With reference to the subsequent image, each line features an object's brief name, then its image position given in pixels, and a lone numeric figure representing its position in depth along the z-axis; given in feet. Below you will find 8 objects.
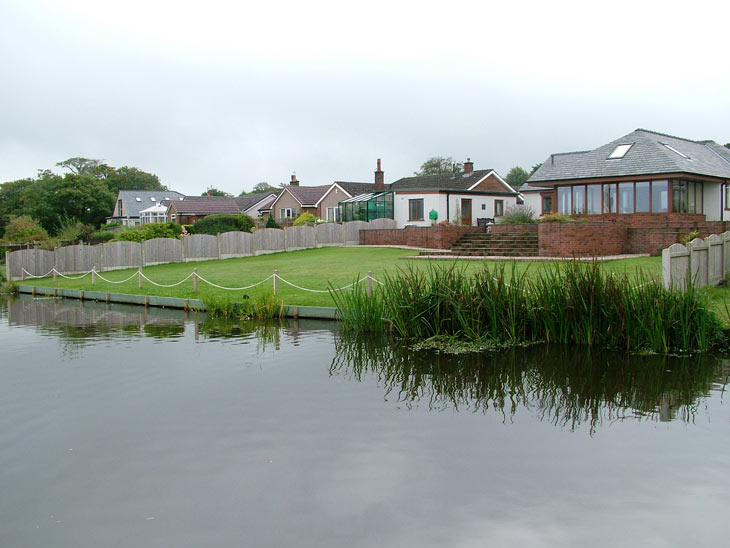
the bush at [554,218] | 89.81
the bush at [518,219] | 102.22
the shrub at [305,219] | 158.51
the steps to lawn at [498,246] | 89.94
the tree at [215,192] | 360.69
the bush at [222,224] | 142.31
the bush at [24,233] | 142.31
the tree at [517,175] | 361.57
